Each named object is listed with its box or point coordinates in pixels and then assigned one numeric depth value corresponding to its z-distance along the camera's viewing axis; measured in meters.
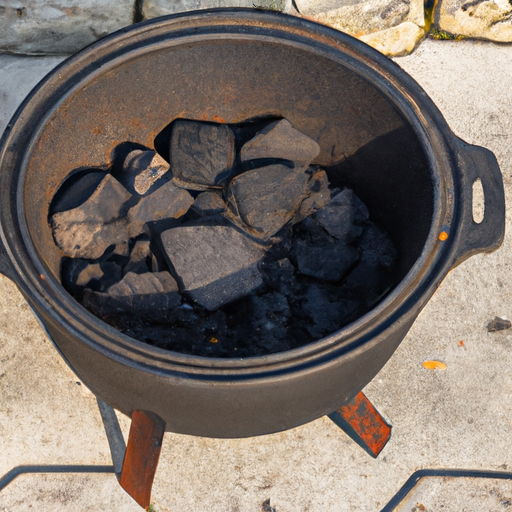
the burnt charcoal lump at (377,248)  0.98
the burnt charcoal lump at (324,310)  0.96
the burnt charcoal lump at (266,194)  0.98
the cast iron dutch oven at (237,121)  0.85
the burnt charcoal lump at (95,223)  0.95
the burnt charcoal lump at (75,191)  0.96
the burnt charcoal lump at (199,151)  0.99
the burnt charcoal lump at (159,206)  0.99
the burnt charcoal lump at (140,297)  0.93
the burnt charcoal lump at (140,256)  0.98
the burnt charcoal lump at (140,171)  0.99
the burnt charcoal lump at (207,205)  1.01
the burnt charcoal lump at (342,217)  1.00
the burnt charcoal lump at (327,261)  0.99
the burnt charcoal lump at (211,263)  0.97
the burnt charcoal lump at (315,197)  1.01
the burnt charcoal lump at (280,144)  0.99
